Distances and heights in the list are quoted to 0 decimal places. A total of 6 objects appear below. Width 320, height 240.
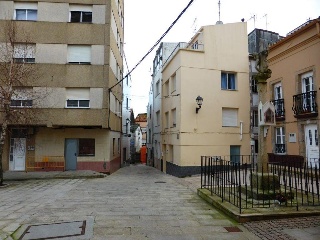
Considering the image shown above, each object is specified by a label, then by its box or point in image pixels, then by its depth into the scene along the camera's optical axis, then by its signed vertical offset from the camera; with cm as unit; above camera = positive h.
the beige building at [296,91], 1296 +242
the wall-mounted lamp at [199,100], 1584 +217
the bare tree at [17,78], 1199 +303
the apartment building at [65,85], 1589 +317
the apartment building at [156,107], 2425 +303
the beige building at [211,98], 1648 +251
